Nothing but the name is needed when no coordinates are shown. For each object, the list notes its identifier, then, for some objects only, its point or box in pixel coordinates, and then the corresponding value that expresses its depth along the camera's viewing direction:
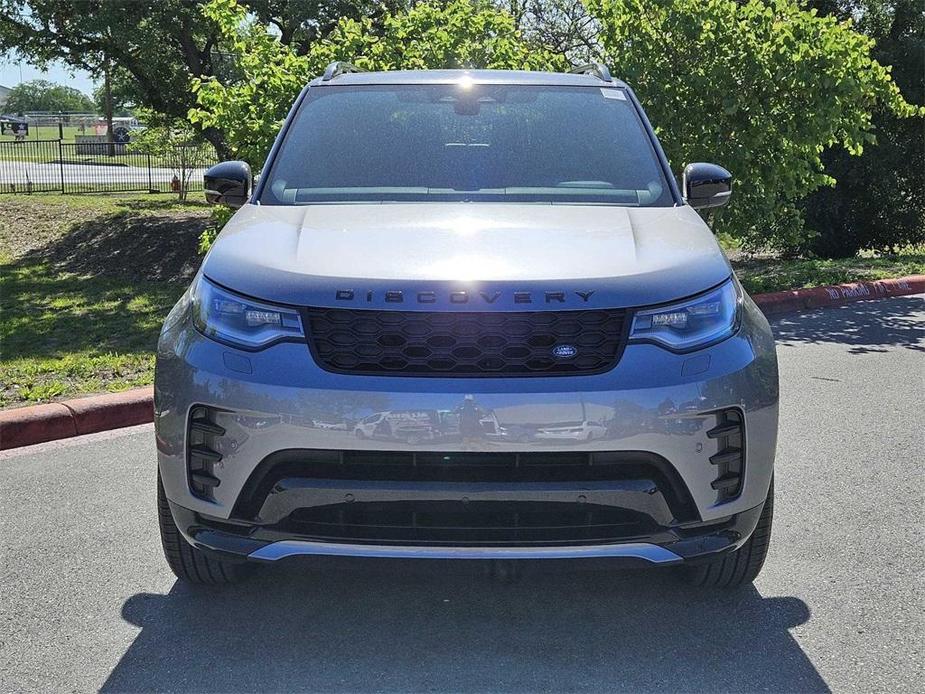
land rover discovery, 3.04
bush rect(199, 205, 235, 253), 9.92
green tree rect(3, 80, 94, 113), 125.38
